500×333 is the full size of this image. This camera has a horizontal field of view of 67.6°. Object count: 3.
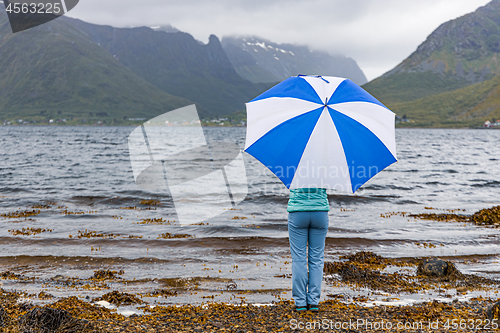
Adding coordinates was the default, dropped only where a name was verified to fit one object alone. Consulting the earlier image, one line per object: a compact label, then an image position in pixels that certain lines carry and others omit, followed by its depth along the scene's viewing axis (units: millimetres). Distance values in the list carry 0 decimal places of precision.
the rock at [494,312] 6257
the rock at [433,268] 9805
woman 6332
